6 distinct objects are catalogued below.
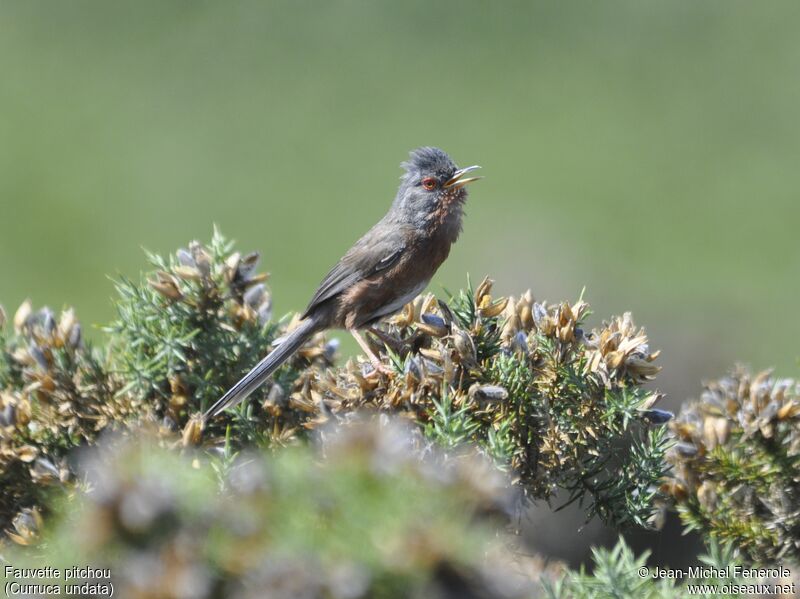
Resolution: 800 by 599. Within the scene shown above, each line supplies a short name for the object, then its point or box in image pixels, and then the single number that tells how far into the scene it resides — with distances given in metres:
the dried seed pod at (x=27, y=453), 5.14
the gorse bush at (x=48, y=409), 5.22
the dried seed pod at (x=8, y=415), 5.27
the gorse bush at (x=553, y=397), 4.71
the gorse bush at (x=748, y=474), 4.88
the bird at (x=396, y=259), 8.94
